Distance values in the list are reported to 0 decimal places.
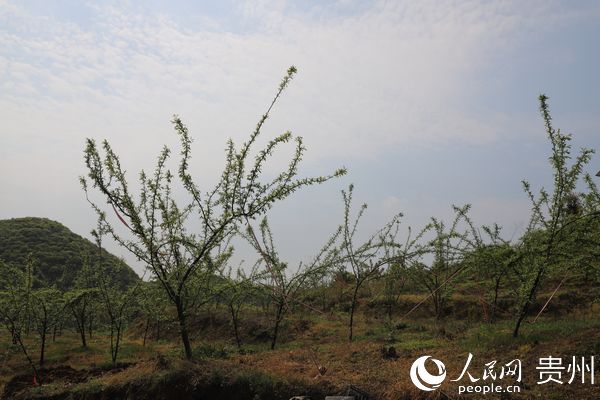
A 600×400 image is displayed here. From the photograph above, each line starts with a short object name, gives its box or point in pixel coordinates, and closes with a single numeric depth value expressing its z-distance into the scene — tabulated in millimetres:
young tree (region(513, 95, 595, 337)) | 9141
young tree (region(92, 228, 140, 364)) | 13578
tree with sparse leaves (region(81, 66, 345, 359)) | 8844
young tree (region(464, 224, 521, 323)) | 11367
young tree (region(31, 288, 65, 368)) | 15043
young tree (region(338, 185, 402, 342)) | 14750
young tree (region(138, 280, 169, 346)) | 12675
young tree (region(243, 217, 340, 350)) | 14445
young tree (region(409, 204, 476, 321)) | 14795
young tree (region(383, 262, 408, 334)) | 16695
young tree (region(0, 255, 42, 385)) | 12828
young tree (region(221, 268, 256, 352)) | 14836
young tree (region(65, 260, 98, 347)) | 15828
